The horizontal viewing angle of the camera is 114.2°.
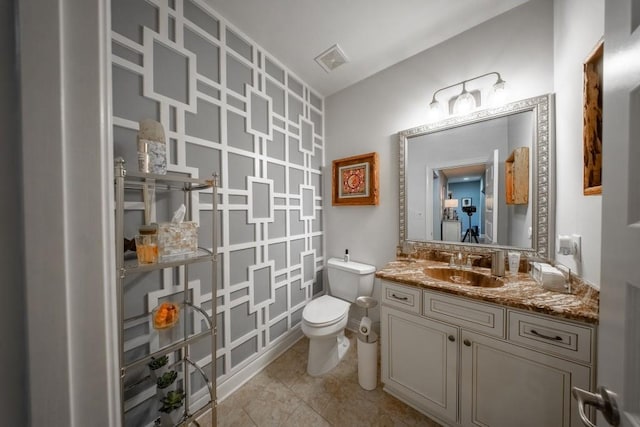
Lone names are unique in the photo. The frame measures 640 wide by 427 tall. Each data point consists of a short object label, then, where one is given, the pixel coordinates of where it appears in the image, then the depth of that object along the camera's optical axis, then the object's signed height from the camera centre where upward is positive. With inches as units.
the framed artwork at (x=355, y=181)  76.0 +11.6
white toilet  59.1 -31.1
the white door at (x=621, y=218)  15.3 -0.7
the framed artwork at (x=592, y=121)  33.6 +14.9
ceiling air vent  65.2 +50.4
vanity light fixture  53.3 +30.4
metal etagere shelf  30.3 -20.2
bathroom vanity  33.4 -26.5
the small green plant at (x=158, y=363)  40.3 -29.8
